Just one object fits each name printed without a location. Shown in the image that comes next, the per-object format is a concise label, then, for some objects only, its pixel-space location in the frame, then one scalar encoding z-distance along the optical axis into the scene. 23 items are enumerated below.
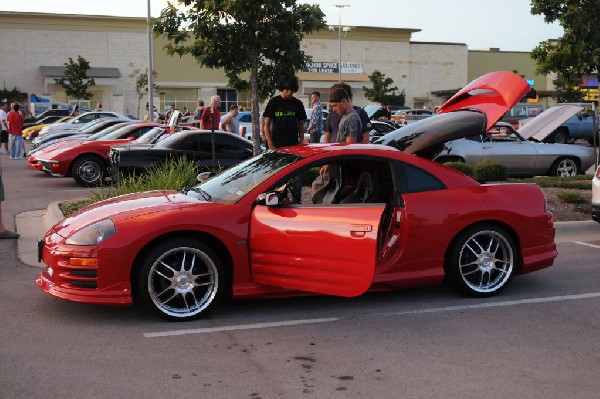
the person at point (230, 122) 18.83
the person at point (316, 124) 14.44
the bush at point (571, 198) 12.34
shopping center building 65.88
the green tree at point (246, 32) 14.41
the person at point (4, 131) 19.75
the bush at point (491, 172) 14.88
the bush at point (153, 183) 10.71
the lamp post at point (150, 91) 31.41
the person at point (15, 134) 26.41
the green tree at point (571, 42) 15.04
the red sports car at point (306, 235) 6.05
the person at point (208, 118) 17.10
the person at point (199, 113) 21.57
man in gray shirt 9.21
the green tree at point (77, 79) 57.35
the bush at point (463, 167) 14.90
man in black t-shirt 10.78
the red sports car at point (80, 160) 16.98
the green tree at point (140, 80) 63.78
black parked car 14.59
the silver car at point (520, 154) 17.30
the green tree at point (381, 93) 66.01
